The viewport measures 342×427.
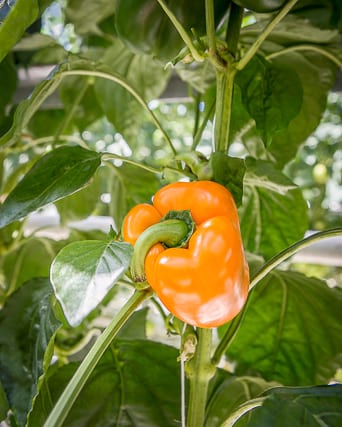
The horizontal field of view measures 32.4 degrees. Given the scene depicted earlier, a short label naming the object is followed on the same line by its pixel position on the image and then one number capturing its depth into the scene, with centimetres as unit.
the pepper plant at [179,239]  37
